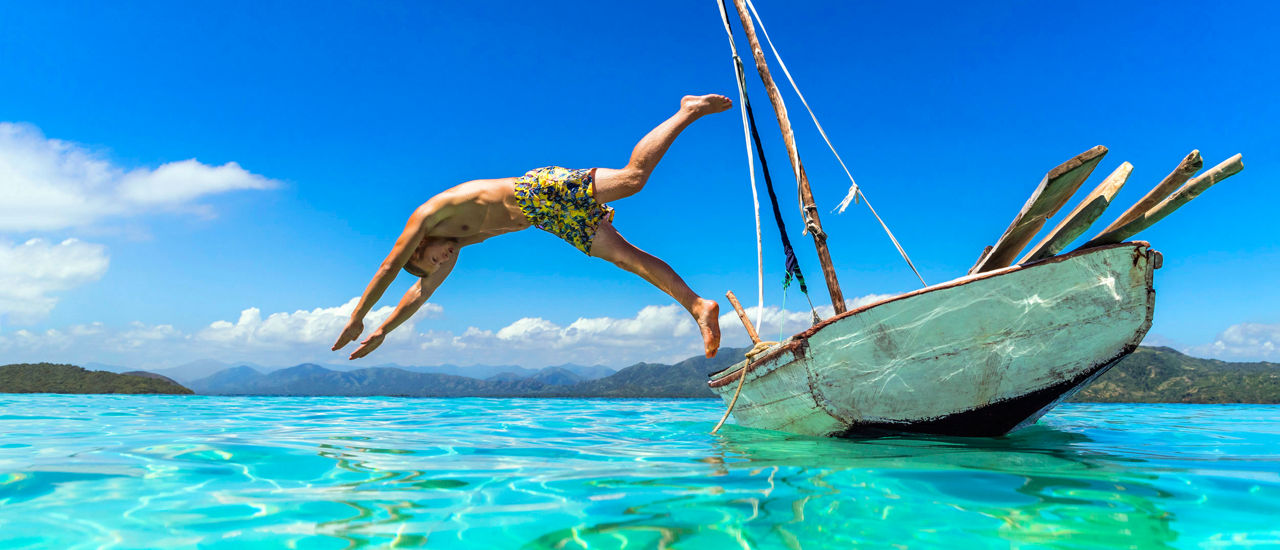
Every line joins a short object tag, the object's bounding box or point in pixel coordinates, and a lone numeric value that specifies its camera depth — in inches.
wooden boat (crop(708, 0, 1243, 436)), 193.9
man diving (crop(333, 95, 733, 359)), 221.5
